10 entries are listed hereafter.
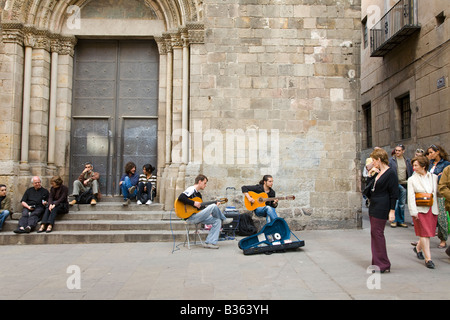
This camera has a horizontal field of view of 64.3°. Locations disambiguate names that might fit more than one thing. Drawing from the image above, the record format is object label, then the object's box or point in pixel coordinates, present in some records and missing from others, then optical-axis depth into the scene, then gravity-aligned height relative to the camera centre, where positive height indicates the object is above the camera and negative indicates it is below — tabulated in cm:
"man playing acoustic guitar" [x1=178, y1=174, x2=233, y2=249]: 669 -74
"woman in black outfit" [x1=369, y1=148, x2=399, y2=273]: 498 -43
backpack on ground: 793 -112
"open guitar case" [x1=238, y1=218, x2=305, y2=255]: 625 -115
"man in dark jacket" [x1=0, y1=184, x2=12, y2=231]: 770 -71
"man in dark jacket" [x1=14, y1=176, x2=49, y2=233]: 753 -66
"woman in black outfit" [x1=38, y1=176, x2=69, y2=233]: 765 -63
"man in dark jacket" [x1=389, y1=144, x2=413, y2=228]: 855 +6
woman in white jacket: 533 -46
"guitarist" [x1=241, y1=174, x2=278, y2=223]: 710 -41
